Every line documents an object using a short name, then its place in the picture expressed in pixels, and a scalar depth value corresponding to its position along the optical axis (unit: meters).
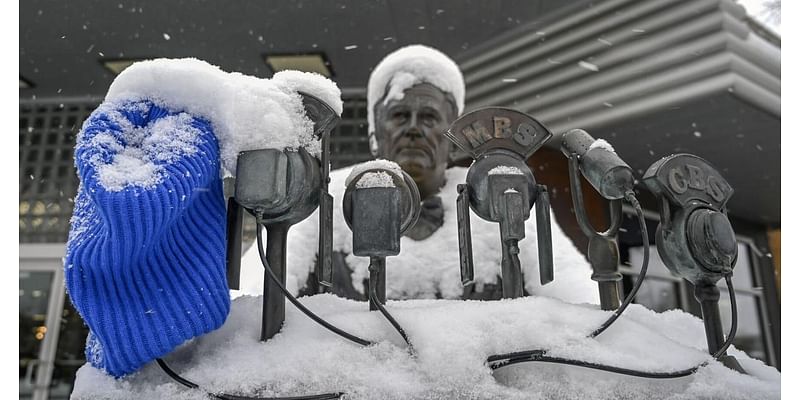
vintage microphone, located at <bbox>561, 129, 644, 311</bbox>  0.69
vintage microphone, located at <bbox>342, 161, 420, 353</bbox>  0.63
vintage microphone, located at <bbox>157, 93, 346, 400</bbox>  0.62
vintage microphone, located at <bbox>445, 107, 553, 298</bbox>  0.68
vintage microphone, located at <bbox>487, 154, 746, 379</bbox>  0.66
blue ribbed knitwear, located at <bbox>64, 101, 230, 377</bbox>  0.53
